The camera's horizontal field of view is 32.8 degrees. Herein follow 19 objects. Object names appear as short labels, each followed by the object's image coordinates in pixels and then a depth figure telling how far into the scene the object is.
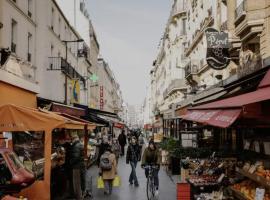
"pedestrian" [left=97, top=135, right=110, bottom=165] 16.64
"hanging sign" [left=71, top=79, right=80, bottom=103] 37.51
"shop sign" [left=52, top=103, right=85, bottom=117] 17.84
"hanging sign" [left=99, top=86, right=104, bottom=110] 73.56
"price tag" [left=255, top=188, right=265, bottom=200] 7.81
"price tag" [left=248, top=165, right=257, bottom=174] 8.64
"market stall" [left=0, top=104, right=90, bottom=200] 10.68
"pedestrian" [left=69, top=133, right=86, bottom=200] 14.00
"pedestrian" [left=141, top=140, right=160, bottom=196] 14.80
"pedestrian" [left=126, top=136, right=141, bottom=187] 17.80
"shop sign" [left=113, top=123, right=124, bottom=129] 48.04
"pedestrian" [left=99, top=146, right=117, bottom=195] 15.36
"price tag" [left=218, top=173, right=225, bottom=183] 11.04
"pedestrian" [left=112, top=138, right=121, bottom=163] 29.55
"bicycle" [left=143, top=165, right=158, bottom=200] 14.54
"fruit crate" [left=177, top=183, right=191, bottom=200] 12.01
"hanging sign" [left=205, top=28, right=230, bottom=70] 19.07
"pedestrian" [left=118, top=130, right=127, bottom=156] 37.06
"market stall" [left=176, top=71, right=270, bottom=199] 6.75
